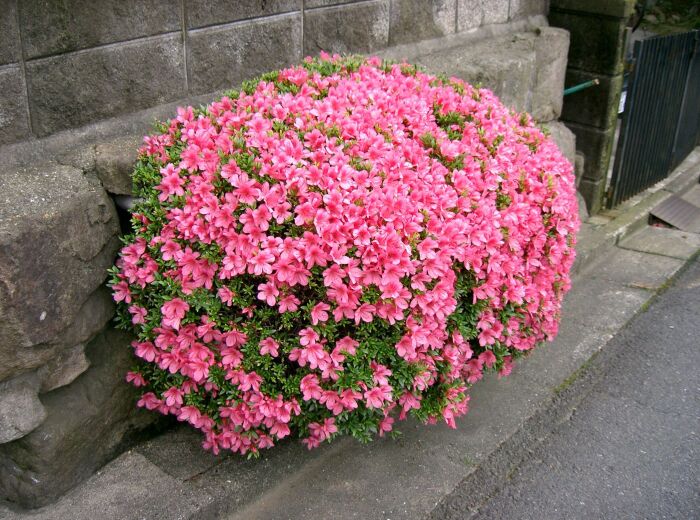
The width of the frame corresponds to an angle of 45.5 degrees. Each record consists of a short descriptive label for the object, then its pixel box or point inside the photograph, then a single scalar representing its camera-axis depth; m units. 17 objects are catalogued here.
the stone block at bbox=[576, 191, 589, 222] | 6.14
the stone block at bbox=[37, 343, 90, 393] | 2.99
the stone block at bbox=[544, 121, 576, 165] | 5.74
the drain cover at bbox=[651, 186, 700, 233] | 6.46
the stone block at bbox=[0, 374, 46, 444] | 2.87
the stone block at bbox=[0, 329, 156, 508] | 3.05
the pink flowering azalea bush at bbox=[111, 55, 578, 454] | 2.90
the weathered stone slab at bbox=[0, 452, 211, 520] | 3.01
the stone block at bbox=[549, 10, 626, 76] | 5.75
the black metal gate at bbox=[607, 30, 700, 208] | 6.12
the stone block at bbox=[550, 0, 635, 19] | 5.62
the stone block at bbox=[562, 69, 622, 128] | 5.92
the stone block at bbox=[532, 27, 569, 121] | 5.56
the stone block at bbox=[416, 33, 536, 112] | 4.86
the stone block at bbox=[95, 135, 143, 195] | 3.19
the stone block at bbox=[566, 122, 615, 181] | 6.12
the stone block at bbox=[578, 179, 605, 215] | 6.28
